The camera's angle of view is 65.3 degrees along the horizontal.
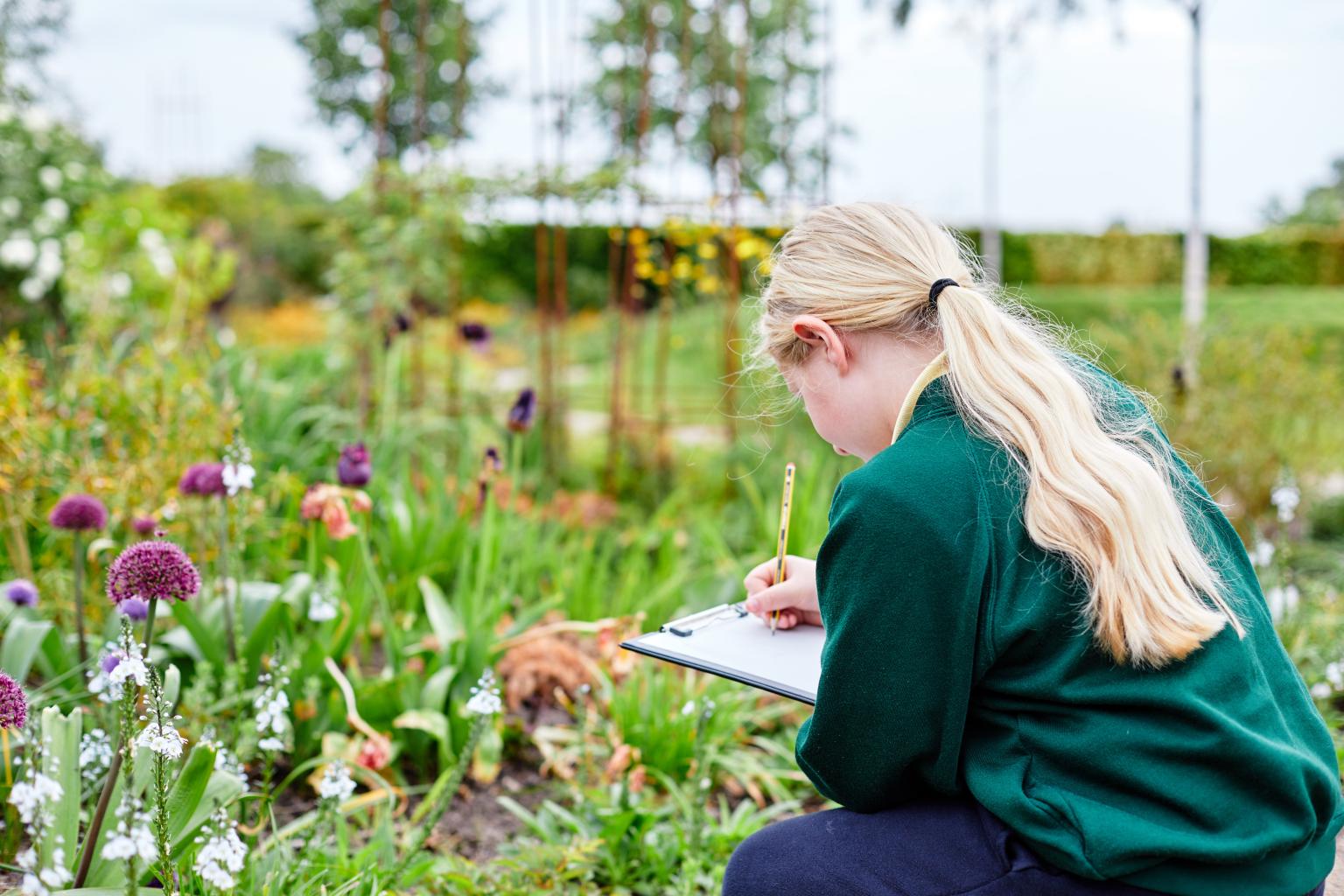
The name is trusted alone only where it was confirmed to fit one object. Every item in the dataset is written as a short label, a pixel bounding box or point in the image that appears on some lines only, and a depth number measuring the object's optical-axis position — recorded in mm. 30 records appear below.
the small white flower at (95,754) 1510
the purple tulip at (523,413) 3023
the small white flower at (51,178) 5934
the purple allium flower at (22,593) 2174
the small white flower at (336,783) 1642
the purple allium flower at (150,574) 1410
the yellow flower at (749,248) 4609
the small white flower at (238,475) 2037
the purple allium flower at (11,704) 1221
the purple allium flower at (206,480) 2189
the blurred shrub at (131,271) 5543
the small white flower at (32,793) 1061
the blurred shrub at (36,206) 5742
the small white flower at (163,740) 1184
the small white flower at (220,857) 1220
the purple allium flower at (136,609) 1939
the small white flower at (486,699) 1667
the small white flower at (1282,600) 2969
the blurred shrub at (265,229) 14820
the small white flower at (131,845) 1064
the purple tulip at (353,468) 2529
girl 1170
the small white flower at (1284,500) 2883
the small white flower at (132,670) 1229
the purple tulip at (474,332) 3777
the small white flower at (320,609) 2184
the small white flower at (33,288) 5738
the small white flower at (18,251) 5598
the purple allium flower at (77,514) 1984
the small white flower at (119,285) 5801
